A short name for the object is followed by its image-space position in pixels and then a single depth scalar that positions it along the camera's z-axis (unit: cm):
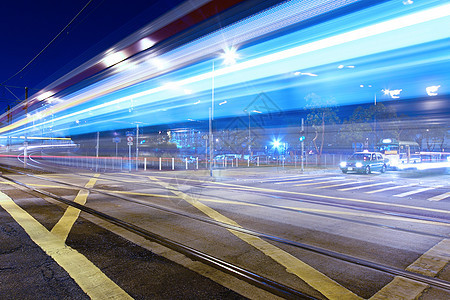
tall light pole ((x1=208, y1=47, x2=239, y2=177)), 1199
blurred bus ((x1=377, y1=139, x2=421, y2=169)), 2986
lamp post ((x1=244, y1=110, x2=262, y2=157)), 3446
